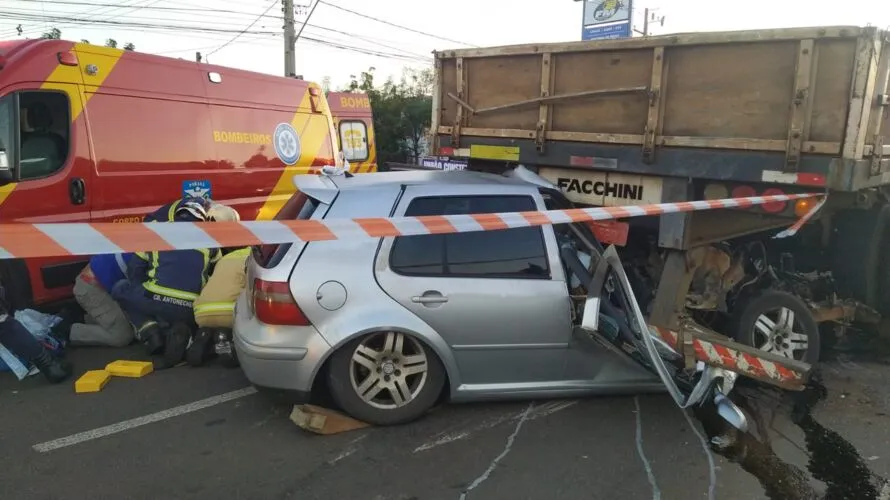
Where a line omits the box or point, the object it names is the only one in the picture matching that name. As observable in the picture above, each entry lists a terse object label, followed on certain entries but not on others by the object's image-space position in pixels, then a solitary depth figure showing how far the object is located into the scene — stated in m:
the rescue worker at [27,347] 4.72
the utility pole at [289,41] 22.22
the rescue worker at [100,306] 5.55
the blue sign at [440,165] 6.50
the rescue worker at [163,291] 5.32
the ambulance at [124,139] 5.59
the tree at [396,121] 26.02
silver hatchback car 3.70
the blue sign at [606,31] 27.41
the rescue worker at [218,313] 5.04
